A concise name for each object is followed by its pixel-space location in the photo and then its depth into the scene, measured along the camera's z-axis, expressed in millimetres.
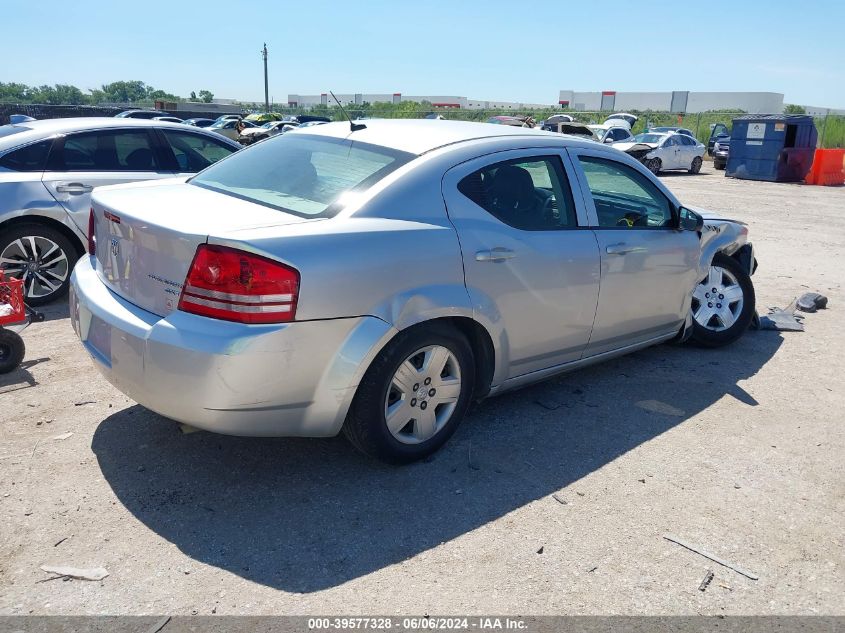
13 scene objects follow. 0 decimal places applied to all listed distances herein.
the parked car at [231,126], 34200
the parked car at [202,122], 36253
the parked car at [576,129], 25547
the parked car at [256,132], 30859
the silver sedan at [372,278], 3148
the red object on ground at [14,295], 5012
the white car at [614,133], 28295
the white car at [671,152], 26525
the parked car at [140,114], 25147
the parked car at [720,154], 29547
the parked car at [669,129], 29294
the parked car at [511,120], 26562
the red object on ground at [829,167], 23609
